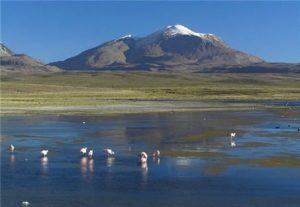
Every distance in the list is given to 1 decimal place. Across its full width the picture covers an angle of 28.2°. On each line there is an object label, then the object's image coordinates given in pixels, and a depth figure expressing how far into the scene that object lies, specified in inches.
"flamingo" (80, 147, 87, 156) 1038.4
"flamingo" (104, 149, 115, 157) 1043.3
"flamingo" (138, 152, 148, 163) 960.1
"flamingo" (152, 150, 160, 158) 1032.2
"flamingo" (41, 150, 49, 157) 1028.6
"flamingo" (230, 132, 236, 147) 1251.0
